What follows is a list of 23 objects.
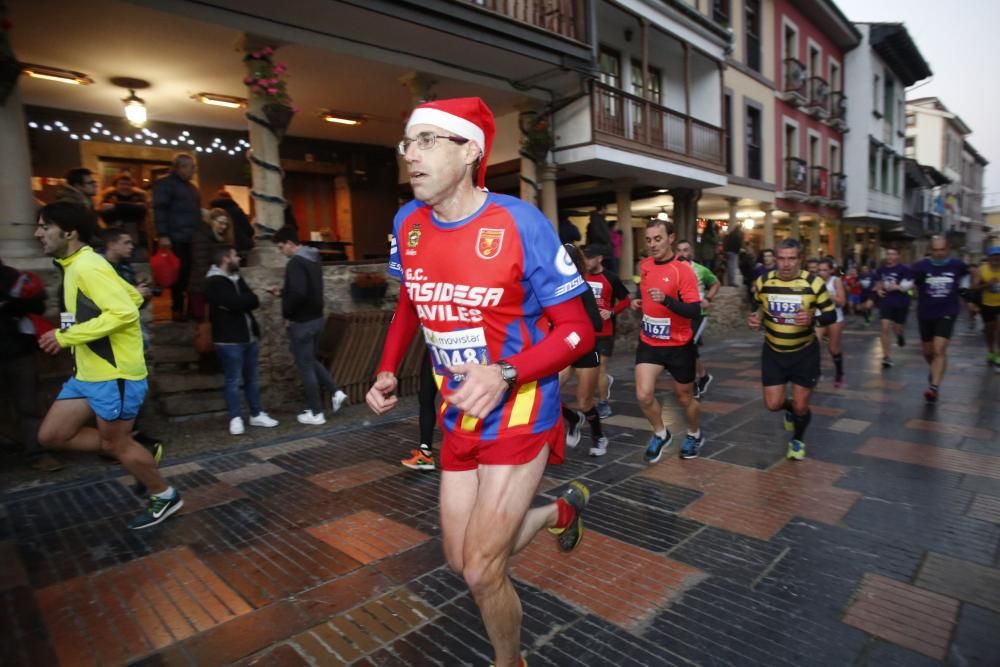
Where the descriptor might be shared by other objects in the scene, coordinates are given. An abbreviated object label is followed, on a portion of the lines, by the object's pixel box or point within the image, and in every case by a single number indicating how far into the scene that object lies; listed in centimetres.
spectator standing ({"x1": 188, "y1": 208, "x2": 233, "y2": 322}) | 692
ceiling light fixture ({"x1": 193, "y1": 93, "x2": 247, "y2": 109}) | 955
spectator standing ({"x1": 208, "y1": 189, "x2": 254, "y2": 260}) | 776
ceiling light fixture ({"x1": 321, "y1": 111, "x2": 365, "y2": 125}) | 1099
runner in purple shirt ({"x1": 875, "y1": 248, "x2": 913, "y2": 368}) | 907
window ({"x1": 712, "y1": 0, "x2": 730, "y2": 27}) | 1643
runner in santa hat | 192
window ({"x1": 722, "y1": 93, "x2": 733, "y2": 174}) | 1716
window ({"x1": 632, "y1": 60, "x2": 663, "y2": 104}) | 1442
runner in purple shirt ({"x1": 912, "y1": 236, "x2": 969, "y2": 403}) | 729
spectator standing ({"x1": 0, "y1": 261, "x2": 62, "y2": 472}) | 482
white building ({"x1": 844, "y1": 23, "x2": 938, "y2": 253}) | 2580
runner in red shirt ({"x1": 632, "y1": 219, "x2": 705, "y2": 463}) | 478
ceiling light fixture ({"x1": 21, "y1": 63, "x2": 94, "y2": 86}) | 787
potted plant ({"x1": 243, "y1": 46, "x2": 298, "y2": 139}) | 723
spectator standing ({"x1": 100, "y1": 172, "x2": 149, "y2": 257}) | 782
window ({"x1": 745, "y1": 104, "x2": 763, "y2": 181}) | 1877
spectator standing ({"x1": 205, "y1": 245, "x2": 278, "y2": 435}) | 584
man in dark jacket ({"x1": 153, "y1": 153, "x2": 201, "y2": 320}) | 682
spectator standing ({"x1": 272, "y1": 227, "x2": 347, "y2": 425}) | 623
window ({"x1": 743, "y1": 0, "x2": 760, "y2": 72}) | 1823
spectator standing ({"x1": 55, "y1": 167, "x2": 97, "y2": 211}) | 628
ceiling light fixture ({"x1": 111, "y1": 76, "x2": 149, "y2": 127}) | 863
